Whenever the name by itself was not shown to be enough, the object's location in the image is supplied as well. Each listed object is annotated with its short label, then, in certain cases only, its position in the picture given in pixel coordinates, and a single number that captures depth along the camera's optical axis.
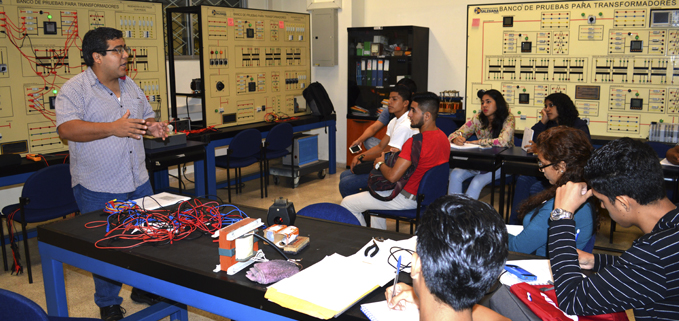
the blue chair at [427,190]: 3.40
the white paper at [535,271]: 1.72
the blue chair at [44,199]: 3.48
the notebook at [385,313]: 1.46
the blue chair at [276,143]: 5.68
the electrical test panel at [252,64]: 5.71
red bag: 1.46
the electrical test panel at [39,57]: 4.20
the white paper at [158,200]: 2.51
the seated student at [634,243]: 1.44
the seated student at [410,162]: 3.47
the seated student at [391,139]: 4.22
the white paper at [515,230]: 2.34
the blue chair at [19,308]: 1.36
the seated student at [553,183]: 2.17
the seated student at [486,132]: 4.77
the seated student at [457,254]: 1.11
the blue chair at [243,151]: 5.34
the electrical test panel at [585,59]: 5.43
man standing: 2.75
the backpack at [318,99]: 6.87
